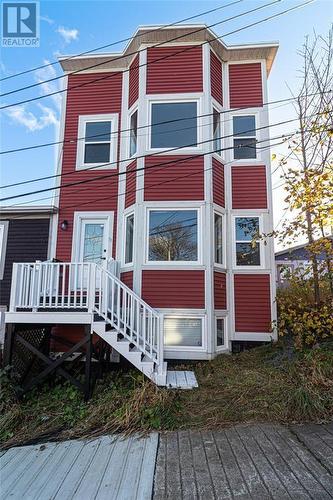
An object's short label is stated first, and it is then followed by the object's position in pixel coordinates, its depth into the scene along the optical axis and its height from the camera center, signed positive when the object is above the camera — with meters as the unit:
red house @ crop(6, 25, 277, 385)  6.65 +2.65
